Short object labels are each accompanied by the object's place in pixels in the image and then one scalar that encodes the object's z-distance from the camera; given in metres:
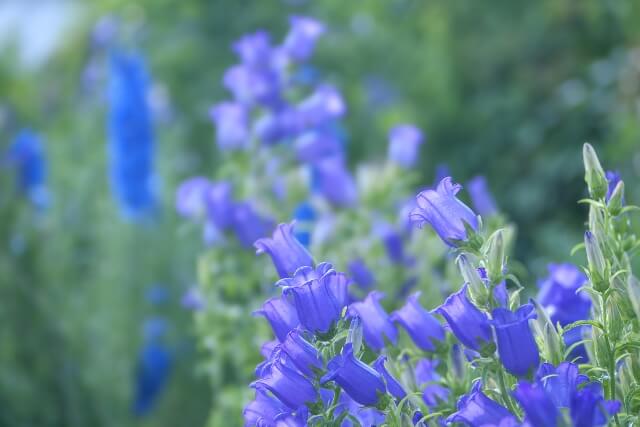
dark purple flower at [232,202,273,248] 1.81
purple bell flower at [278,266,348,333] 1.27
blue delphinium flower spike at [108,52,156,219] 3.03
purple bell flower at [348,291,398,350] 1.38
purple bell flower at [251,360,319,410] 1.26
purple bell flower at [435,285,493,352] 1.26
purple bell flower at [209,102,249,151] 1.95
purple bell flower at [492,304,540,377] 1.23
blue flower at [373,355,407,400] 1.29
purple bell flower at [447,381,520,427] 1.21
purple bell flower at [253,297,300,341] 1.31
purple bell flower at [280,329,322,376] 1.26
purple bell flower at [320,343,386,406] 1.26
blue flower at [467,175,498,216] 1.70
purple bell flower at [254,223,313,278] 1.34
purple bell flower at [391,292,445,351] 1.39
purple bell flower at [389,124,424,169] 1.96
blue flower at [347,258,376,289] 1.74
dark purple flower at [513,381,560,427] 1.17
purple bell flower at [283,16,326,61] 1.93
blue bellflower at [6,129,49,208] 2.80
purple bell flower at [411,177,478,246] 1.29
